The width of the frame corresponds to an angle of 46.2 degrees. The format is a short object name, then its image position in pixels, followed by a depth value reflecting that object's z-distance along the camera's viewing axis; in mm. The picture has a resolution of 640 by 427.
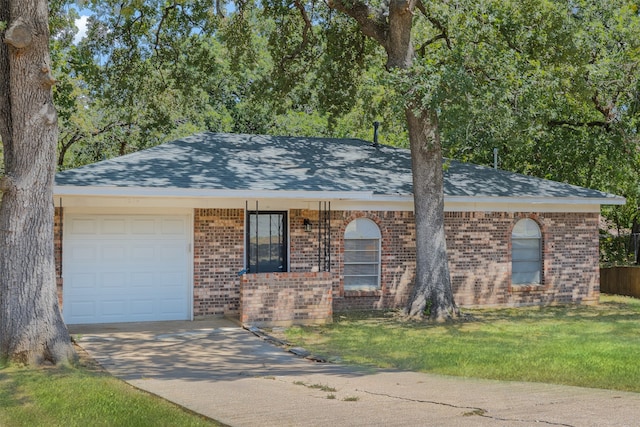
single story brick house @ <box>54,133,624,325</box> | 14758
